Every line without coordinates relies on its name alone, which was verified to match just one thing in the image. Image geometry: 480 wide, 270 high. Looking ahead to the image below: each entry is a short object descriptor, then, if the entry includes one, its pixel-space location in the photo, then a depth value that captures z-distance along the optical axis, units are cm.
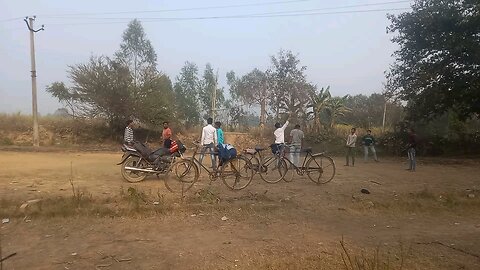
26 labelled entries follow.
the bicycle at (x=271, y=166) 1017
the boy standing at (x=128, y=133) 1172
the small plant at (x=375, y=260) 416
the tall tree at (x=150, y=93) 2566
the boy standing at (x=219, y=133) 1171
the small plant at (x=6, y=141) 2485
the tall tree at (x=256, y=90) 2942
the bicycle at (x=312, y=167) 1033
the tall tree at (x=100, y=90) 2502
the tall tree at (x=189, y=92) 3582
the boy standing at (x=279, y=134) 1237
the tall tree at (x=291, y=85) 2766
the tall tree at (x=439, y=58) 1662
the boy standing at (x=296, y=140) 1160
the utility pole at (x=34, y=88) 2266
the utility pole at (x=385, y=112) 3269
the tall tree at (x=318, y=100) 2736
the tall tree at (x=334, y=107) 2809
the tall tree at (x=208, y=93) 3938
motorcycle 1005
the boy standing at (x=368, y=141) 1730
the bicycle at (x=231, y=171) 930
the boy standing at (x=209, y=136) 1134
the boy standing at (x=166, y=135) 1149
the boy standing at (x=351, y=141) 1570
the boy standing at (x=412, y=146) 1379
